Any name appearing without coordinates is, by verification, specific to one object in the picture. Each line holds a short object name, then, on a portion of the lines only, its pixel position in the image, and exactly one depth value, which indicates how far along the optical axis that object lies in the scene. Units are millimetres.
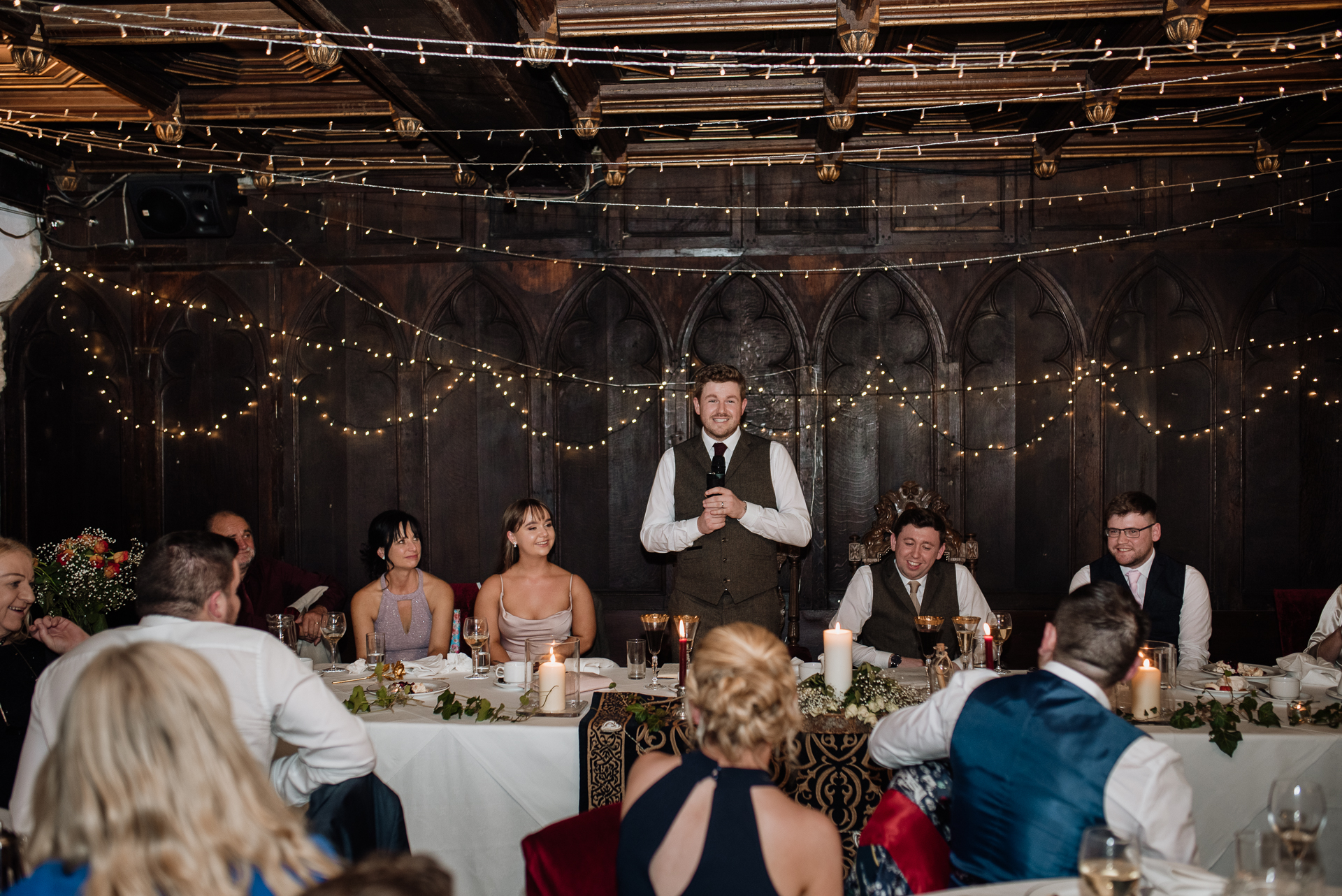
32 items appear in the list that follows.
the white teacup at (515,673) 3078
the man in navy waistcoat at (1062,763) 1677
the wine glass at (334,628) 3172
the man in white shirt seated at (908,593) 3877
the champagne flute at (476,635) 3223
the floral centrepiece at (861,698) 2613
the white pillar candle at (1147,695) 2633
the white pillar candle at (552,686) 2781
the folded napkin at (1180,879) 1546
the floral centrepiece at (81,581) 3459
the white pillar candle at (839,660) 2727
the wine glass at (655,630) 2998
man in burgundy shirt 4227
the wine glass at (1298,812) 1496
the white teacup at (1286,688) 2824
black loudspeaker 5629
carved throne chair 4957
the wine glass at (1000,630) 2963
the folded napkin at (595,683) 3055
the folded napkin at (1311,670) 3086
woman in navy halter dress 1566
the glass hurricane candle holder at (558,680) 2787
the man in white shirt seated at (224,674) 1953
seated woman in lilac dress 3852
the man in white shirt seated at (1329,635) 3357
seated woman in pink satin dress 3811
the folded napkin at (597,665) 3348
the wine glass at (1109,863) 1365
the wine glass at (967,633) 2842
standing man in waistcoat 3855
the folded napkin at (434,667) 3281
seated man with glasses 3688
